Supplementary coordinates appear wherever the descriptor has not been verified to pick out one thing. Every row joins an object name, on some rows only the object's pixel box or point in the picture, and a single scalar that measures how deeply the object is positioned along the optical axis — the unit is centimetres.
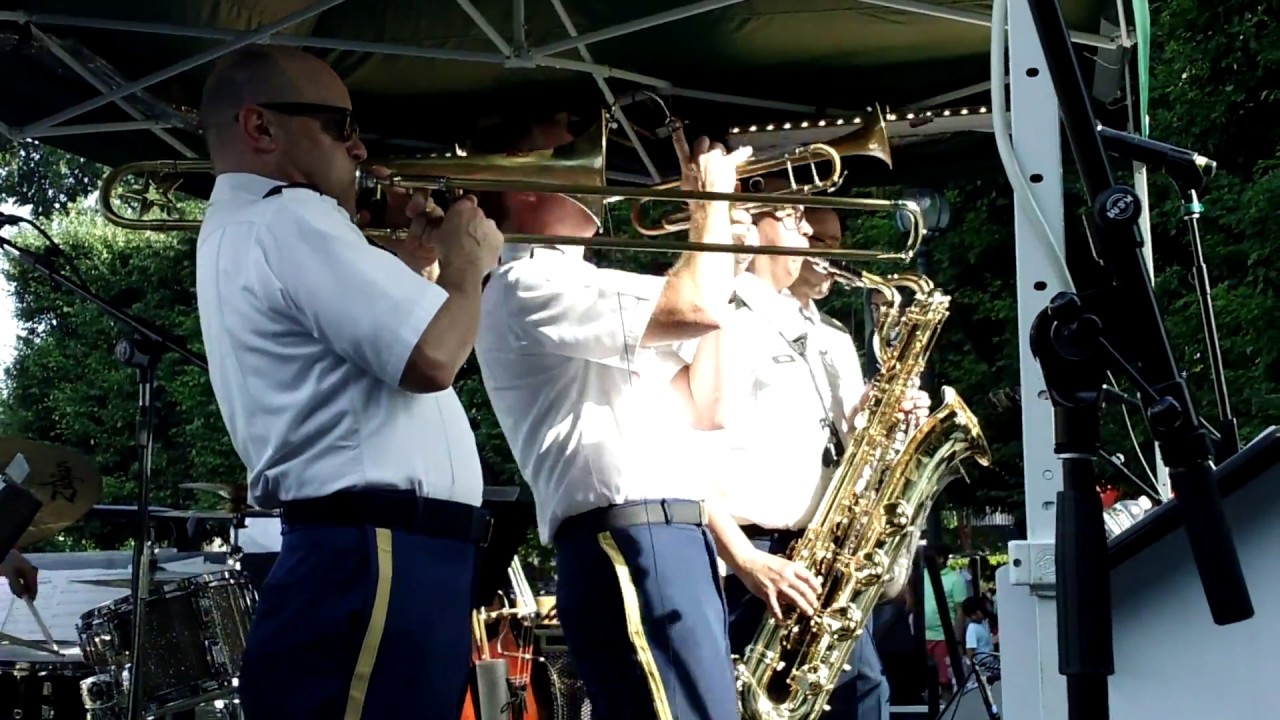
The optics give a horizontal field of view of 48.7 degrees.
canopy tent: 404
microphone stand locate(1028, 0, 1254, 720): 159
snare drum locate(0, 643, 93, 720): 602
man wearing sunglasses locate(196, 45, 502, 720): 227
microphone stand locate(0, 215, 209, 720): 462
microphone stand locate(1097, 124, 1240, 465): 189
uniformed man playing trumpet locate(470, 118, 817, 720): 289
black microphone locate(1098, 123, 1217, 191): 189
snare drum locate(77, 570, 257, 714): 534
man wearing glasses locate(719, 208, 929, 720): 388
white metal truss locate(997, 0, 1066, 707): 217
